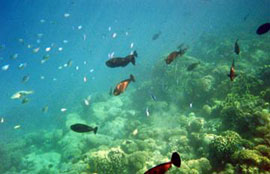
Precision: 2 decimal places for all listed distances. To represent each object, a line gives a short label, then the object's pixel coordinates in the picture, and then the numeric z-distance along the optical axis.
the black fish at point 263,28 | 4.94
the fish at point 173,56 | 5.44
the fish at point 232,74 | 4.41
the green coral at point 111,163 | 7.69
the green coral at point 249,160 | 4.69
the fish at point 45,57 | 14.56
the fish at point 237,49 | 5.37
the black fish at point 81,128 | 5.02
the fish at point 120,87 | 4.39
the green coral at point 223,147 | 5.63
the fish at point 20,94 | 11.89
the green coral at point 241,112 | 6.97
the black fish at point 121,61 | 5.12
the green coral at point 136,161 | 7.63
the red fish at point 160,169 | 2.08
